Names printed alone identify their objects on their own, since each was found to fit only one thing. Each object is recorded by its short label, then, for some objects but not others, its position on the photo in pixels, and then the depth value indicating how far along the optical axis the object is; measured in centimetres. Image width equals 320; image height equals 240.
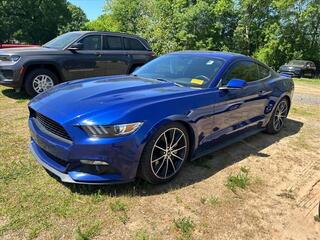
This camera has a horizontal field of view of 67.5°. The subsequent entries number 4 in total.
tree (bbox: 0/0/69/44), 3723
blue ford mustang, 232
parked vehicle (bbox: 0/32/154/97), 526
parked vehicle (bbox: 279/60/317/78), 1704
